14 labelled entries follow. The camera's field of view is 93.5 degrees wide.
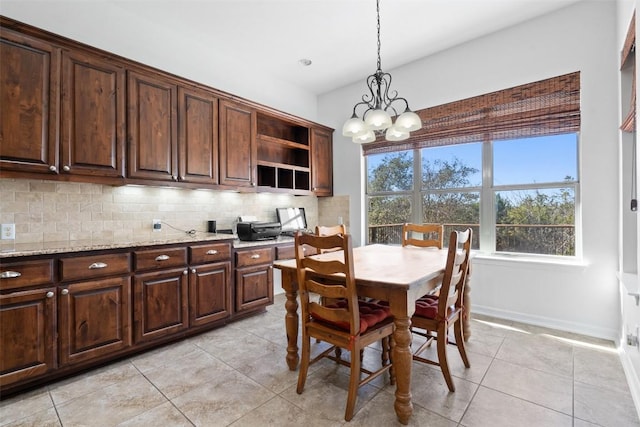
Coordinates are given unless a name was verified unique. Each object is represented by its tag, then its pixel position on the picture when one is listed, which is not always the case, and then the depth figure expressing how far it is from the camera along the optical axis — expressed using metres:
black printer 3.40
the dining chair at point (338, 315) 1.65
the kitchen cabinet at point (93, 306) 2.04
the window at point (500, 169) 2.99
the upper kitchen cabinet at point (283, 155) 3.96
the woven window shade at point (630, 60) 1.97
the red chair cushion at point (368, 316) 1.75
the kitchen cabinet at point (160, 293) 2.39
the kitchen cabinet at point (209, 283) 2.74
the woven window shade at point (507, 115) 2.87
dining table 1.62
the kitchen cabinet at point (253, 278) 3.14
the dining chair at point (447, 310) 1.80
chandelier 2.17
